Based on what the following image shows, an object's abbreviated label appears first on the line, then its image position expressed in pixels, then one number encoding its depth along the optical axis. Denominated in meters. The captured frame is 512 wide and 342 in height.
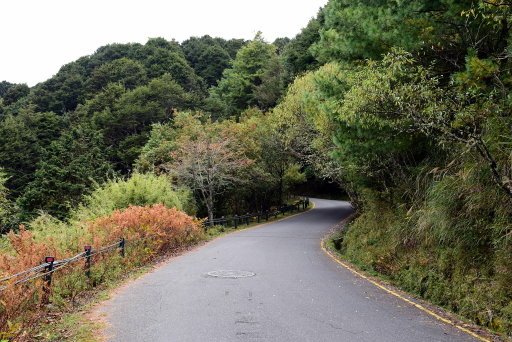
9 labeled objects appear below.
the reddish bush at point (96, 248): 6.79
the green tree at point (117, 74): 67.44
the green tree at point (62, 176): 38.12
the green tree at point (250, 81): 56.38
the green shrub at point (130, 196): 19.59
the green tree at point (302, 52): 46.59
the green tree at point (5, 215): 25.87
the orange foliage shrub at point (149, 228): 14.05
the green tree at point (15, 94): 77.69
